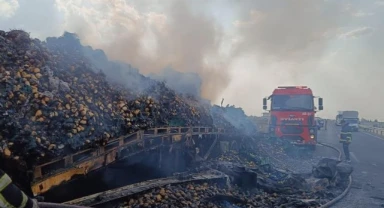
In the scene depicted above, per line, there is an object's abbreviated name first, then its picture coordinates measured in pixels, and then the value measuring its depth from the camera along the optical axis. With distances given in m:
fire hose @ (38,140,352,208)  3.32
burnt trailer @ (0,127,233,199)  5.08
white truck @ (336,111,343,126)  42.81
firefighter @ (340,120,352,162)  14.52
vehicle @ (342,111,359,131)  35.87
